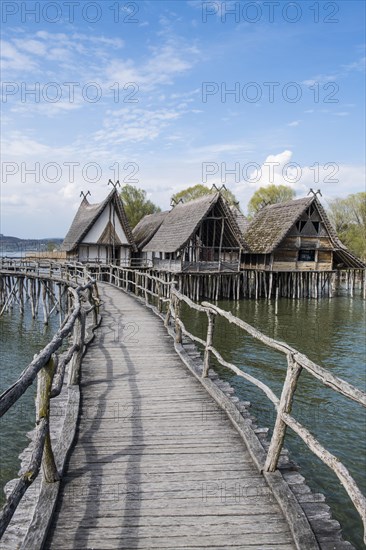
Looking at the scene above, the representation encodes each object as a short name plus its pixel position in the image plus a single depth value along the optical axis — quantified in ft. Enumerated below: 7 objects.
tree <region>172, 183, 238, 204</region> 190.29
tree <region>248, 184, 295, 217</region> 191.72
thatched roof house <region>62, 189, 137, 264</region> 100.53
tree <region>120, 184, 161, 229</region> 179.93
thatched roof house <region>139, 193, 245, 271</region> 89.56
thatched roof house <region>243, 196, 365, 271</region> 99.55
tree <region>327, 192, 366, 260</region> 164.96
